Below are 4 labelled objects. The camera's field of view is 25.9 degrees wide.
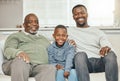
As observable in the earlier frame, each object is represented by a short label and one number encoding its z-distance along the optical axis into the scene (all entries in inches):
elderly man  88.3
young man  87.5
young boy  96.3
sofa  92.2
